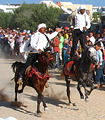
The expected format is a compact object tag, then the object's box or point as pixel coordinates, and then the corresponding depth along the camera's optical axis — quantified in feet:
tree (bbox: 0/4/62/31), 291.38
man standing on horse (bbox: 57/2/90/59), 41.52
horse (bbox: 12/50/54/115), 35.05
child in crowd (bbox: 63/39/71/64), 65.32
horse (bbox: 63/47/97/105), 38.91
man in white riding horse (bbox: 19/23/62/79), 36.45
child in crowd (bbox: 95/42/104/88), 50.42
